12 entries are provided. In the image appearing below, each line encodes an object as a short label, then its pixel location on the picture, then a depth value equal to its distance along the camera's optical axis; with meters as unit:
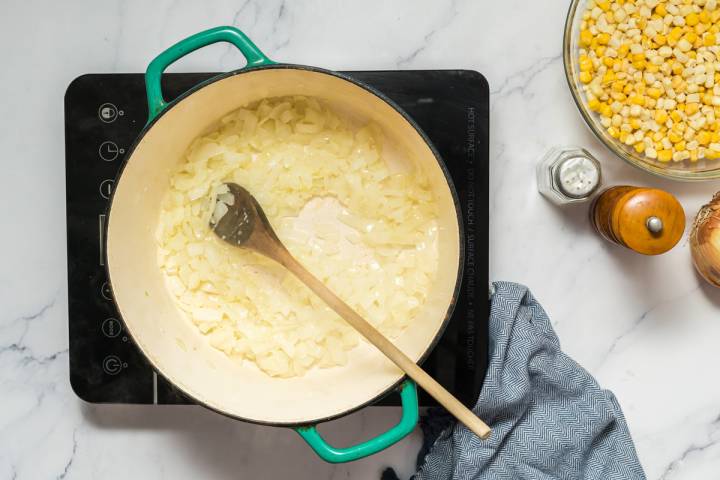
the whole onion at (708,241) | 1.04
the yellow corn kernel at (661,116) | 1.04
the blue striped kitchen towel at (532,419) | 1.02
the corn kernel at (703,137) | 1.04
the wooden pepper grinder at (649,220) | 0.94
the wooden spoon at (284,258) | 0.88
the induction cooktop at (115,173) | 1.01
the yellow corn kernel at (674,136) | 1.04
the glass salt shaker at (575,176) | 1.03
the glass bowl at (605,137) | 1.03
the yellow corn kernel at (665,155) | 1.04
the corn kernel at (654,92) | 1.03
